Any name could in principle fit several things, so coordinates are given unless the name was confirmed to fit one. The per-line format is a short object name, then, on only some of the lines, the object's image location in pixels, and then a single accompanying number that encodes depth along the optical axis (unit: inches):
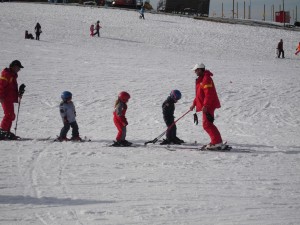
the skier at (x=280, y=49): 2019.7
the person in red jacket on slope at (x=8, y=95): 647.8
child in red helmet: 611.8
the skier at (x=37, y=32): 2110.0
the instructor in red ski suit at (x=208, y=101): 576.4
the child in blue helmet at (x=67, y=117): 645.3
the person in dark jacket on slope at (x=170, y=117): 644.1
